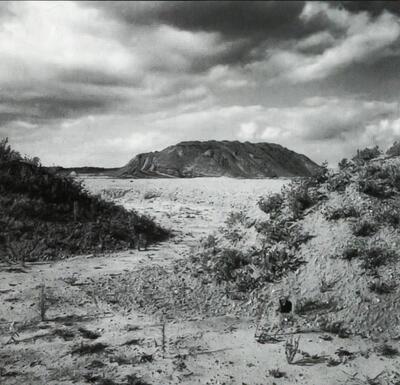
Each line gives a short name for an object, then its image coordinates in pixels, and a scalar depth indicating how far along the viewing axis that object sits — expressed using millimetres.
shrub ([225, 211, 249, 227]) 8891
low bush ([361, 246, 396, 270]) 6410
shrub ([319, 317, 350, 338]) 5633
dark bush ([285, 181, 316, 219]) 8023
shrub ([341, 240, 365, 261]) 6652
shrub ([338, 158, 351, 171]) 8953
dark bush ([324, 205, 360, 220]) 7398
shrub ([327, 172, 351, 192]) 8234
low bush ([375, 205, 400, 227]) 7020
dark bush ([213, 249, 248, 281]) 7328
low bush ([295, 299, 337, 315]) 6113
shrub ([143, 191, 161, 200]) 23188
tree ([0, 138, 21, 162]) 12726
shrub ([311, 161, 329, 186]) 8719
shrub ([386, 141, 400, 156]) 8878
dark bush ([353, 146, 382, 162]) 9102
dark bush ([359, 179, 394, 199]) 7723
